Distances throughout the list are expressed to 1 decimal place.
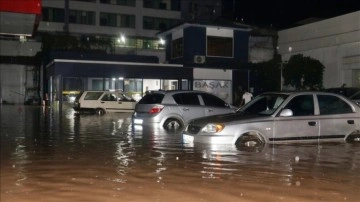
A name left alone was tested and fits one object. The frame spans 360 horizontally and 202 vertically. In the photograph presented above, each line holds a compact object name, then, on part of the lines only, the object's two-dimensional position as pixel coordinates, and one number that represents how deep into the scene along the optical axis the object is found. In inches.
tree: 1242.0
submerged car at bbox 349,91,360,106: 732.0
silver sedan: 449.1
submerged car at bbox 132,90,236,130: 660.1
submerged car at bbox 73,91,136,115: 1216.2
